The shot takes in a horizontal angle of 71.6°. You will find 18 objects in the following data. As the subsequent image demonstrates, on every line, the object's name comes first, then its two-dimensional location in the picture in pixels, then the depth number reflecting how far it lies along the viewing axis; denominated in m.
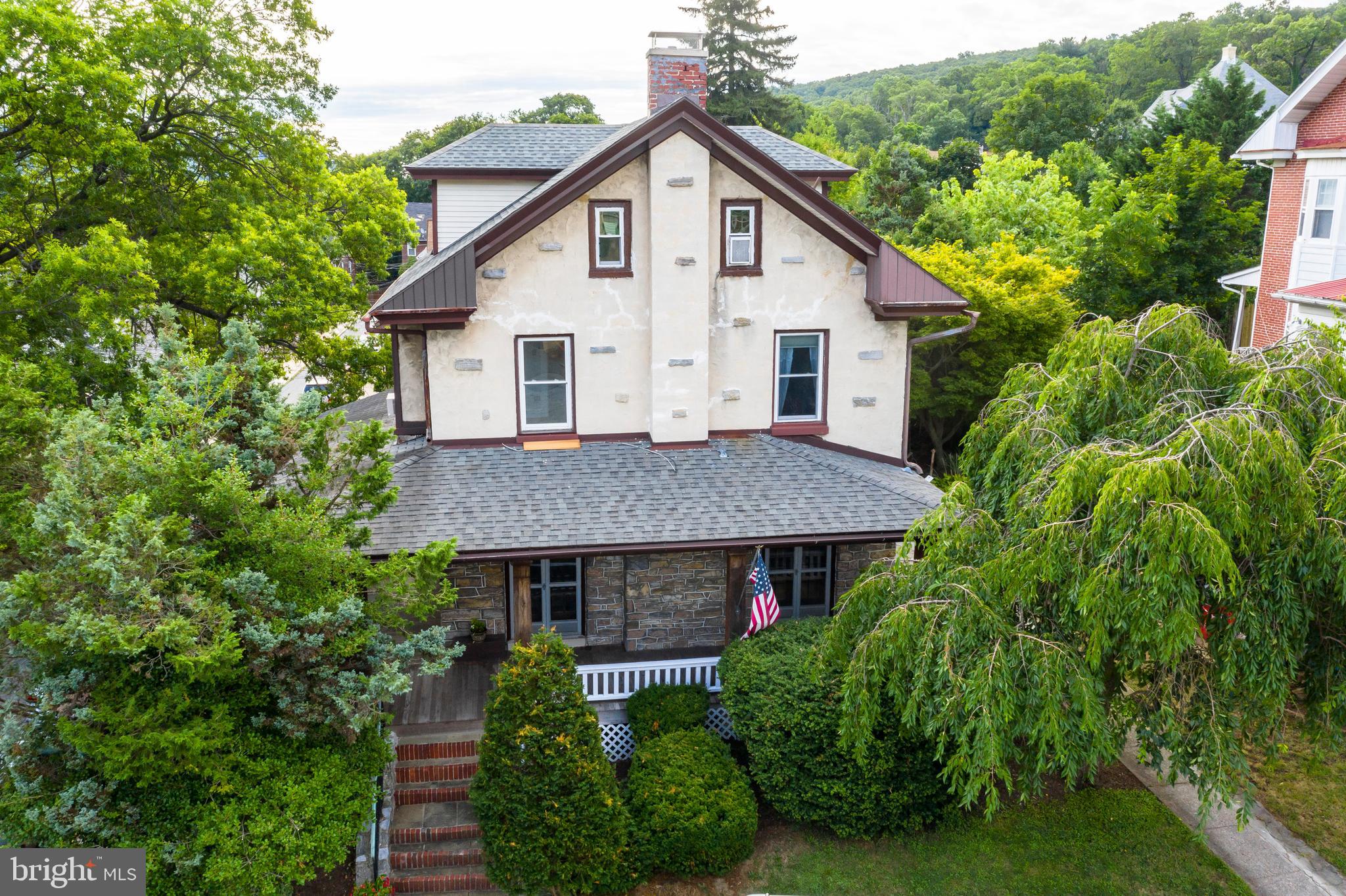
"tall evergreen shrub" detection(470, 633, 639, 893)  11.72
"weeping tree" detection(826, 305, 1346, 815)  8.97
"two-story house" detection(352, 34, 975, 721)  15.34
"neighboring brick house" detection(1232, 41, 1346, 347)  23.84
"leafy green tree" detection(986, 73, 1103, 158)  59.09
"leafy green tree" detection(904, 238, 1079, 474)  24.81
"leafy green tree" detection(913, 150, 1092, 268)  34.34
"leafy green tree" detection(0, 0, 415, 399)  17.16
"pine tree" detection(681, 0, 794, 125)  57.91
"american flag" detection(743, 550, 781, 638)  14.86
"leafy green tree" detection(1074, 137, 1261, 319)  32.59
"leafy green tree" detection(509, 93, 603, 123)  90.12
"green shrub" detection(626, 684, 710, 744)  14.46
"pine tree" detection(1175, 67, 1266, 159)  39.31
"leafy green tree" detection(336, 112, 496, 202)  92.94
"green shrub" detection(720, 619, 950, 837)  12.75
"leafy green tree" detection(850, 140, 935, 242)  38.81
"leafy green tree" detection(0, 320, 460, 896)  9.71
